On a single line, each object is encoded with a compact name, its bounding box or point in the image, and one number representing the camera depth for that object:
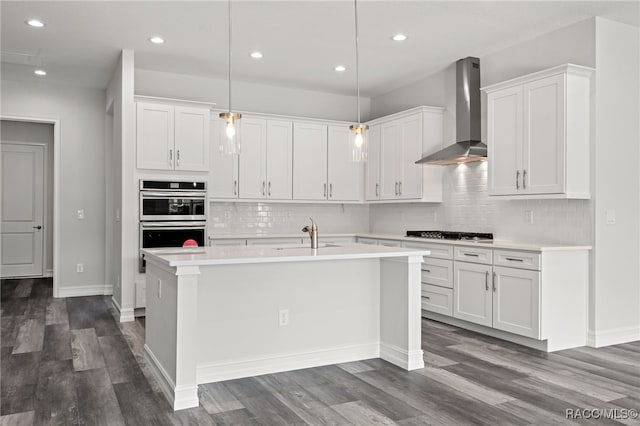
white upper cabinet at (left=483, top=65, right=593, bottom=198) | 4.35
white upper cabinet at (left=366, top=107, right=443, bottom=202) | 6.10
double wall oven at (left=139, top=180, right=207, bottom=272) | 5.60
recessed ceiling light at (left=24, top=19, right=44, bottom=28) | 4.65
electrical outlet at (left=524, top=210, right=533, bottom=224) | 4.98
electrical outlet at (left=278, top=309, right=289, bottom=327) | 3.72
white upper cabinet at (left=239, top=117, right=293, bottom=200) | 6.49
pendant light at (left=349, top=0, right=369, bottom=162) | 3.74
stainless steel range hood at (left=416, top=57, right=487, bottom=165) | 5.53
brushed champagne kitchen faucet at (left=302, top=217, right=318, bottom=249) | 3.93
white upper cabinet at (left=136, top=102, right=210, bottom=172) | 5.63
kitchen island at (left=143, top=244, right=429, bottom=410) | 3.10
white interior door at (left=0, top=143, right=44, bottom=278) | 8.70
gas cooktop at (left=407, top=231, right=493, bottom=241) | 5.33
